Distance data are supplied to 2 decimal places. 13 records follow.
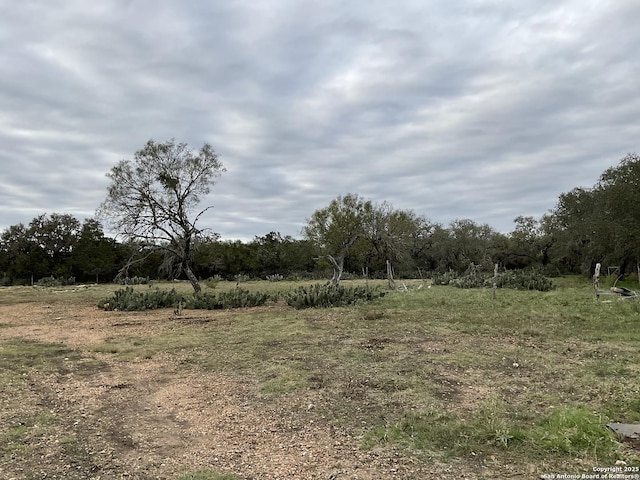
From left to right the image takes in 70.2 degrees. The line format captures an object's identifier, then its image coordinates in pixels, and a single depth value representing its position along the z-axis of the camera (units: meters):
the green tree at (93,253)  37.88
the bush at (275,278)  39.01
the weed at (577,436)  3.61
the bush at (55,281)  31.44
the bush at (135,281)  31.76
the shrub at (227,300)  16.14
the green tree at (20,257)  36.28
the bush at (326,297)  15.39
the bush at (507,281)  20.14
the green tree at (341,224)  23.52
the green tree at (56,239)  37.32
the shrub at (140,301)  16.58
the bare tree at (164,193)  20.16
